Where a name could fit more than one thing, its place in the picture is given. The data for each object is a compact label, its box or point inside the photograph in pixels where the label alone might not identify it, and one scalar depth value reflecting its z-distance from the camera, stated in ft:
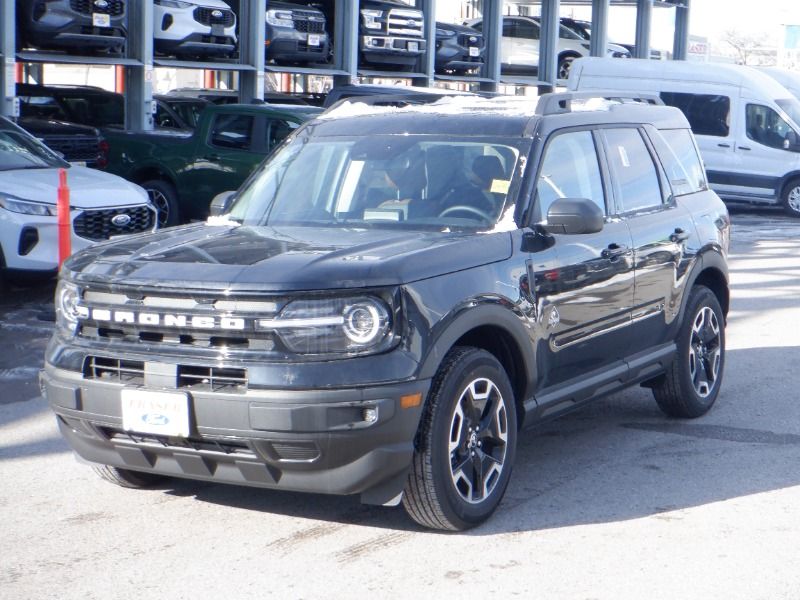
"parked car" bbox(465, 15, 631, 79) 94.12
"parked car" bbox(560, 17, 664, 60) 104.52
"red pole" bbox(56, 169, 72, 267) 32.96
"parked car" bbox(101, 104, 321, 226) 47.50
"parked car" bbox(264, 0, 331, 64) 65.51
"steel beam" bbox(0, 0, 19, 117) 49.29
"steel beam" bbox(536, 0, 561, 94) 92.48
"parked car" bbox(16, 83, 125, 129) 58.85
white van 67.82
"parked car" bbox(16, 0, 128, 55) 51.24
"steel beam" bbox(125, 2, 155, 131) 57.41
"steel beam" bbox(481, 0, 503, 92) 85.57
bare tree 262.88
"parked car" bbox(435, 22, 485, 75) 79.61
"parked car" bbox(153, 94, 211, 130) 60.90
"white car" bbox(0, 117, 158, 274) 34.42
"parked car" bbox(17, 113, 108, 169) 50.62
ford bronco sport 14.82
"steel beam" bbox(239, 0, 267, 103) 63.62
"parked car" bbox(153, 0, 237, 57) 58.75
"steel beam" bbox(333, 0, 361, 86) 69.82
